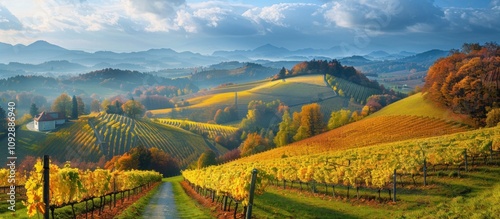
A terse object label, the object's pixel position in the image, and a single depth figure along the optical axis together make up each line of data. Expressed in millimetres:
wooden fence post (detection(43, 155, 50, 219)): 11805
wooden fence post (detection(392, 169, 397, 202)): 21859
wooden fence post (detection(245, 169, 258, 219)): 13908
